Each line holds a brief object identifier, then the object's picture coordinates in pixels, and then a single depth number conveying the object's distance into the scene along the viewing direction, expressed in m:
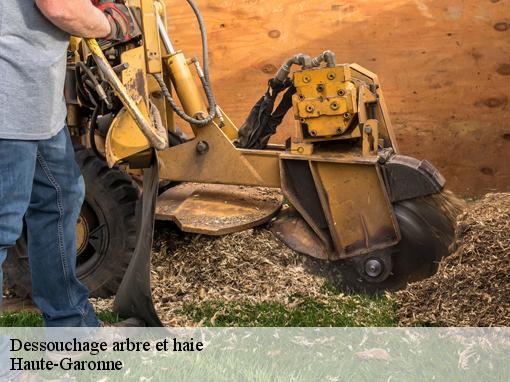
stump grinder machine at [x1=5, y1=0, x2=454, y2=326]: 4.07
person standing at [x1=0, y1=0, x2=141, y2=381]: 2.84
